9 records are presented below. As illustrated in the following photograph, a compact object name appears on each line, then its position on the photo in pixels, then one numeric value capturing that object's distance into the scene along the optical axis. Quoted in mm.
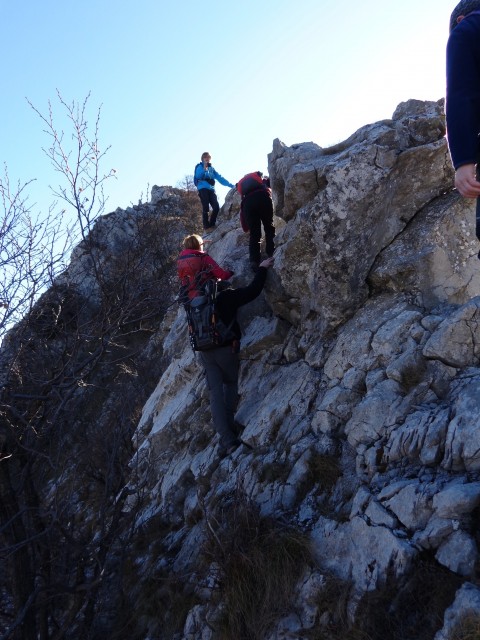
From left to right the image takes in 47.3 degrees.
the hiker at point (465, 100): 2801
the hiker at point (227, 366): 6089
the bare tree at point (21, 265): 4363
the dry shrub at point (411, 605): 2887
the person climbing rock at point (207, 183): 12415
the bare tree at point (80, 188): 4235
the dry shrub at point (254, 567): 3770
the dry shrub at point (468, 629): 2582
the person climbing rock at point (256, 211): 7184
